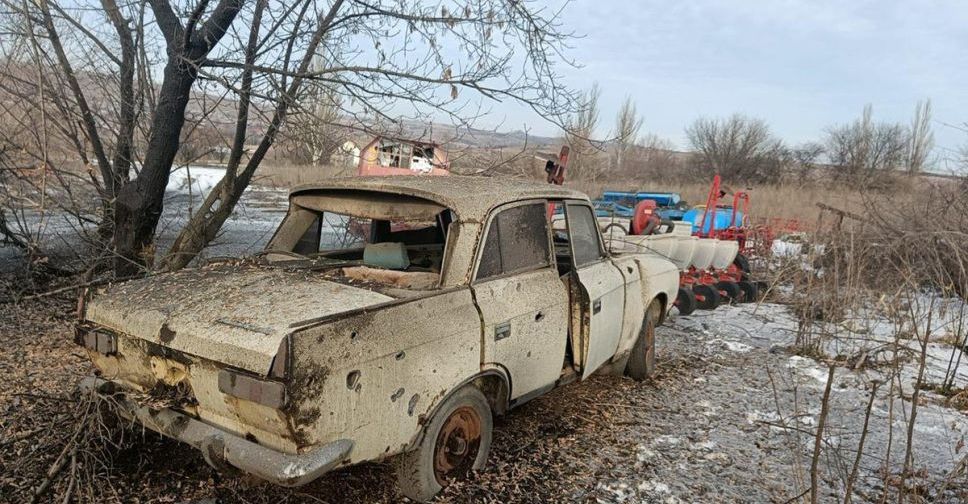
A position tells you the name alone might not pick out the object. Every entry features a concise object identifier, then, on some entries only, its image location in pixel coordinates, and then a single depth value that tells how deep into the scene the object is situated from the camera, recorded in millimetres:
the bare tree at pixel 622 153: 34506
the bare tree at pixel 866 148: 38812
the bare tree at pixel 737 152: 39188
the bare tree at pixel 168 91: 5820
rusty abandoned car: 2539
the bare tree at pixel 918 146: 36312
